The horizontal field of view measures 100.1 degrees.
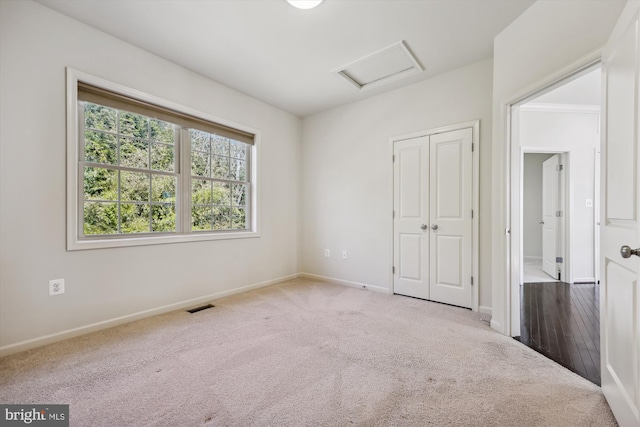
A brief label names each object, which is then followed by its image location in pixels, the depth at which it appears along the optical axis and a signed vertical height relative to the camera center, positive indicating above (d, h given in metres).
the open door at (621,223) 1.19 -0.05
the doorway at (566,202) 3.31 +0.18
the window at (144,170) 2.41 +0.46
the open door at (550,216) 4.51 -0.05
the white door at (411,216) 3.34 -0.04
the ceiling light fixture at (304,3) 2.07 +1.64
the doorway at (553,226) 4.33 -0.22
